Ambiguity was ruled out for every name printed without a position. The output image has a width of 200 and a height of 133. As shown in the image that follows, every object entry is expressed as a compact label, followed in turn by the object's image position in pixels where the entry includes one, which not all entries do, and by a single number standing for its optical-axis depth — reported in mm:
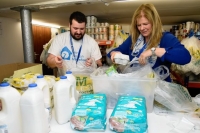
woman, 1087
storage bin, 977
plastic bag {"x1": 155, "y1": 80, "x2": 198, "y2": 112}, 972
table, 814
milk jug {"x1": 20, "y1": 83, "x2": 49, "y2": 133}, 680
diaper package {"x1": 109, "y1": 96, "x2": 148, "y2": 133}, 731
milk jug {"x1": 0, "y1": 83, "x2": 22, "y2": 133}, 688
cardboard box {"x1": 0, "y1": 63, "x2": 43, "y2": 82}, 1214
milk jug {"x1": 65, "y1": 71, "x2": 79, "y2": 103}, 977
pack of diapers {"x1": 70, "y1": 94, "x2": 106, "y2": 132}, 770
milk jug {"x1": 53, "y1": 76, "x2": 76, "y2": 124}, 837
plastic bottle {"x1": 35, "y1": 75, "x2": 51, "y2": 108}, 856
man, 1790
